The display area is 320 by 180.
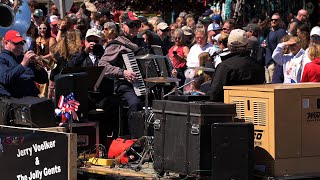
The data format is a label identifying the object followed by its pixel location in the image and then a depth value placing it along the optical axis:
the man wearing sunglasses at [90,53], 13.11
